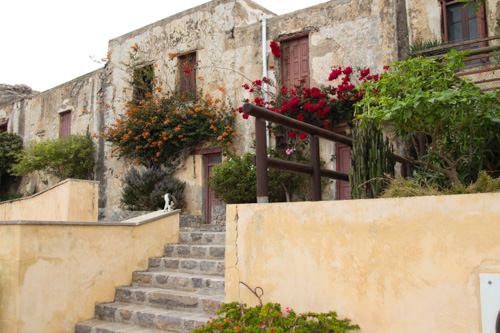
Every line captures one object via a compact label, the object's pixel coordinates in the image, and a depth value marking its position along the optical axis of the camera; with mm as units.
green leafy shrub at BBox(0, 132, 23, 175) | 16438
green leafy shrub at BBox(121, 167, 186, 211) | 11148
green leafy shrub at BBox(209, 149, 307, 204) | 9336
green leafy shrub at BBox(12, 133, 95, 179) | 13773
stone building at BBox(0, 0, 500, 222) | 8617
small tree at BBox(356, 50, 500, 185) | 3746
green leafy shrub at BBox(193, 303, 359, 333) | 3182
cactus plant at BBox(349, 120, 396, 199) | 4547
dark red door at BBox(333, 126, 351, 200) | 9375
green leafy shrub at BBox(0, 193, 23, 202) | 16506
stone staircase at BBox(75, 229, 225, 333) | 4867
